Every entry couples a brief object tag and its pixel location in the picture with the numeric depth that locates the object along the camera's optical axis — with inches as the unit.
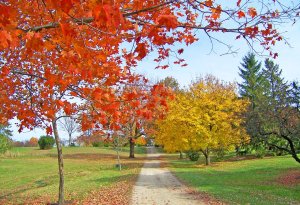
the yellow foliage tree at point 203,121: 1128.2
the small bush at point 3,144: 1600.6
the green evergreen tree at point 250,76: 1978.8
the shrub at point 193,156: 1453.0
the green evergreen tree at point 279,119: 619.2
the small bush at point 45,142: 2407.7
